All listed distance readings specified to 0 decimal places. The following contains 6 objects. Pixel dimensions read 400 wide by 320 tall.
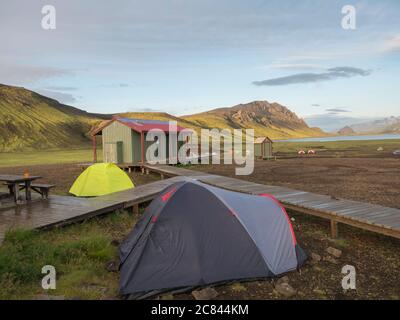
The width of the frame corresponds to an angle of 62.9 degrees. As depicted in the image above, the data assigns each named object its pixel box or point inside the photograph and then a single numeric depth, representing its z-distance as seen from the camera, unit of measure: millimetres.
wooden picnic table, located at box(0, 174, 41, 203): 10288
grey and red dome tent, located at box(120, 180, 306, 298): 5552
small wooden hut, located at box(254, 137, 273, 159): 38000
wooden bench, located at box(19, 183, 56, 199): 11506
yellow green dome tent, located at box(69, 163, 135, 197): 14039
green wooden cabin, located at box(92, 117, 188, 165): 25578
